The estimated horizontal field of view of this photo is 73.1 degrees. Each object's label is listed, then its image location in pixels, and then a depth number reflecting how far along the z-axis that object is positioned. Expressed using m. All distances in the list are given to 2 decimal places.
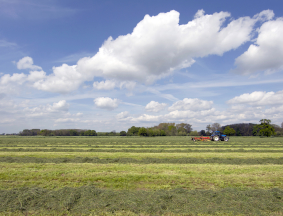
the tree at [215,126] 155.19
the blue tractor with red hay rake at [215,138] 48.78
